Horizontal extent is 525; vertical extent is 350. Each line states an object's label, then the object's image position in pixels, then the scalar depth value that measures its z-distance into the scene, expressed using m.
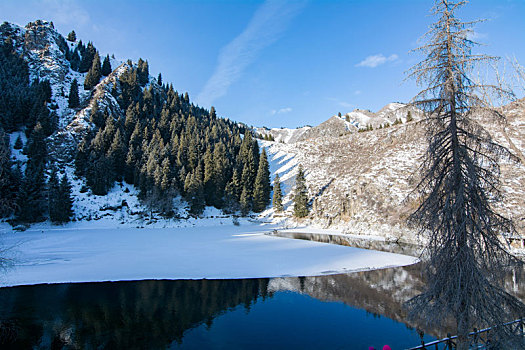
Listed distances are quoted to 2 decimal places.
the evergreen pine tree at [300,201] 55.88
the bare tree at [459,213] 7.45
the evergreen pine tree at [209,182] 63.19
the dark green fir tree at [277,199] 61.28
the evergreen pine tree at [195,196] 57.44
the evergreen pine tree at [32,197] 47.56
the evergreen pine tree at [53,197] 49.31
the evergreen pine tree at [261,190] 63.97
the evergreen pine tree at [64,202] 49.53
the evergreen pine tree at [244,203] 61.34
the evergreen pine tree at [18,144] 59.94
